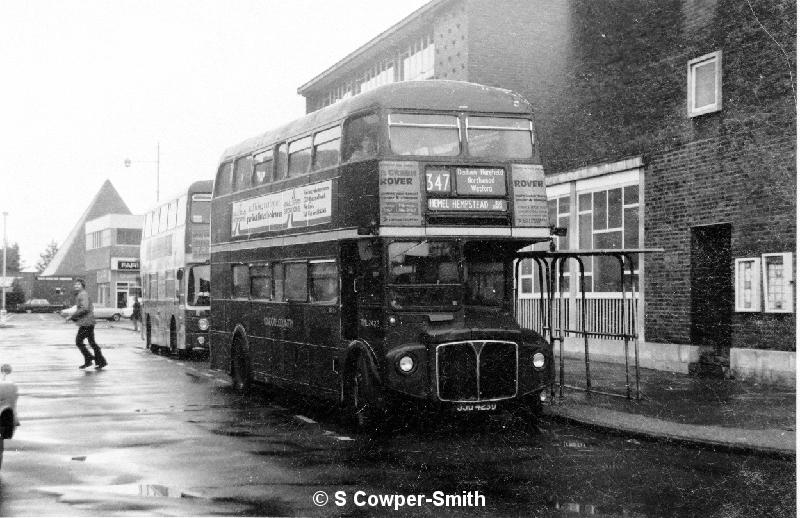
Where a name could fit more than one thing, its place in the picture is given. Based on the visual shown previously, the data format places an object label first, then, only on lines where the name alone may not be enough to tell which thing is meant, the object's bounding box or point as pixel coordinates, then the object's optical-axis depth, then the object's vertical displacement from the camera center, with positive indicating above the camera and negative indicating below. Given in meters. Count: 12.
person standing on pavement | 57.47 -1.35
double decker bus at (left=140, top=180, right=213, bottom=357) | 26.11 +0.36
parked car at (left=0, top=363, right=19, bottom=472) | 8.85 -1.01
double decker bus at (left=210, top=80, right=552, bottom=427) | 12.18 +0.49
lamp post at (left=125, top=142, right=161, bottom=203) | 54.00 +6.25
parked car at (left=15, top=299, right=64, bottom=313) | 98.50 -1.87
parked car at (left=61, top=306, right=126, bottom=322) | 70.75 -1.78
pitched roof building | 106.12 +4.24
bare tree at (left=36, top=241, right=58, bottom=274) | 162.00 +4.71
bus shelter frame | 14.70 +0.12
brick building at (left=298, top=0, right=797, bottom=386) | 18.39 +2.51
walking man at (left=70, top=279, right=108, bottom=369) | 22.75 -0.69
